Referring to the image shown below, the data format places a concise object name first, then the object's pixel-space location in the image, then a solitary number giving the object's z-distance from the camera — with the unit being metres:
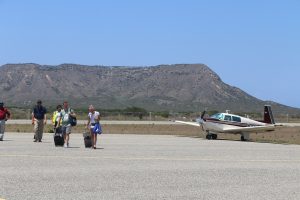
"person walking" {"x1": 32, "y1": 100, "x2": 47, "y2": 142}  25.75
